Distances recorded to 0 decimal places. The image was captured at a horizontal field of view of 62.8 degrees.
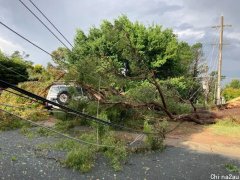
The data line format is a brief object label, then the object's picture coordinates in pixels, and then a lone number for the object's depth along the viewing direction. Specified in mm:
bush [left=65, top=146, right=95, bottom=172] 4523
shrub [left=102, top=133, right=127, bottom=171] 4766
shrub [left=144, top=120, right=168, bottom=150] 5653
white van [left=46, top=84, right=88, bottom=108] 7597
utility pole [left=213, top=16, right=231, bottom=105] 16553
